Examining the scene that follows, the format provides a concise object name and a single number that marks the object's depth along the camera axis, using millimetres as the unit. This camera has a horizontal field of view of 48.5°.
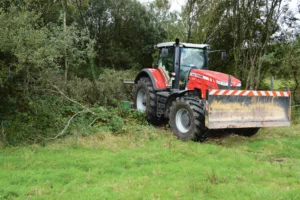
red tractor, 6973
